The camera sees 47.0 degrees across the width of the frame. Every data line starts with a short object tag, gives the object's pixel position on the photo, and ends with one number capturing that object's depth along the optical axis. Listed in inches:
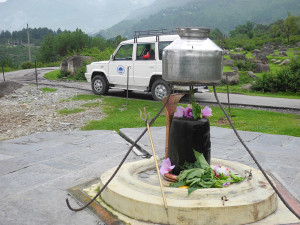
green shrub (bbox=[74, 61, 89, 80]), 843.8
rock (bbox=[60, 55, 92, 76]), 888.9
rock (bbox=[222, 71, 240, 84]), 679.1
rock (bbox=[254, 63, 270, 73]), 860.6
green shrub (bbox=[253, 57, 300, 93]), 579.8
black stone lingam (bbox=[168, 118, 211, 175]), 146.7
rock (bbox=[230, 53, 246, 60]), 1084.2
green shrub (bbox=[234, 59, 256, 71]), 874.5
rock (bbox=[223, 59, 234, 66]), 938.4
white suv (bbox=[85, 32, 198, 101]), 460.1
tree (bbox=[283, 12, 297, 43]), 2127.2
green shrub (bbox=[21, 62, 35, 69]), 1624.0
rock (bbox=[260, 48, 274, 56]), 1409.1
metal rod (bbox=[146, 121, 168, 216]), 121.6
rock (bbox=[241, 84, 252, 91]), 621.0
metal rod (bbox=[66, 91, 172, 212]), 132.3
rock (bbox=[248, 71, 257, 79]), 743.4
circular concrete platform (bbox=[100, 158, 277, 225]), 121.5
